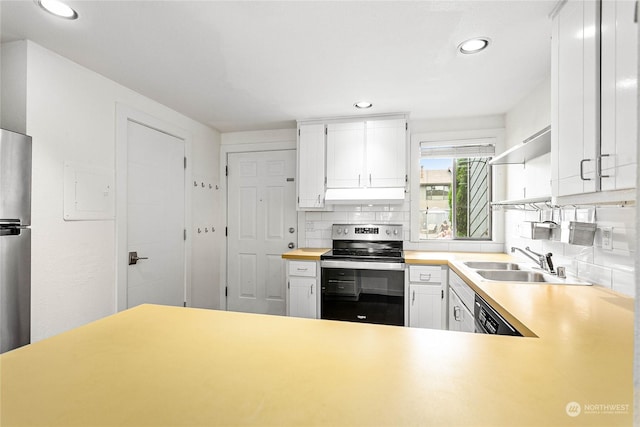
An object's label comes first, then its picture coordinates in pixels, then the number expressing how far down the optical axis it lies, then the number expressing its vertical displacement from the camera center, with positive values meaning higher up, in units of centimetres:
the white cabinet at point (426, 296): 271 -73
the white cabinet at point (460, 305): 196 -65
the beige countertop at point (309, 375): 55 -36
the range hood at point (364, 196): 311 +17
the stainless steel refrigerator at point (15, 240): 162 -16
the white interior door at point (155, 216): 255 -4
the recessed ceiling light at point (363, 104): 283 +101
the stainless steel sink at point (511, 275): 214 -43
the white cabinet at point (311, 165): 331 +51
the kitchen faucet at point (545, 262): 198 -32
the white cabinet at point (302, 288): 298 -73
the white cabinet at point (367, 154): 313 +61
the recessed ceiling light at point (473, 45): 180 +101
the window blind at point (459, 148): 320 +69
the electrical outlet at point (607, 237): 157 -11
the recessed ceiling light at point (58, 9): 149 +100
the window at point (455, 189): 325 +26
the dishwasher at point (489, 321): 129 -50
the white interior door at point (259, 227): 373 -18
